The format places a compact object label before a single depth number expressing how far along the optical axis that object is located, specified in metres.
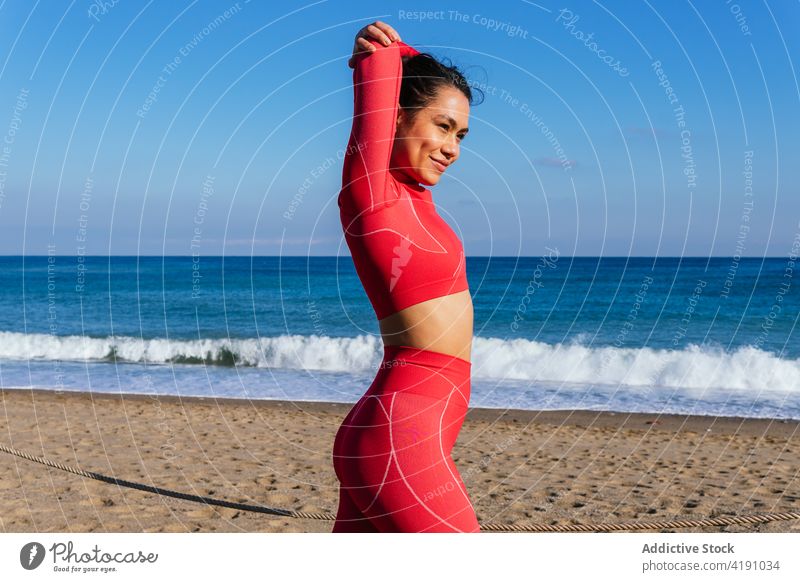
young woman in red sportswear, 1.96
